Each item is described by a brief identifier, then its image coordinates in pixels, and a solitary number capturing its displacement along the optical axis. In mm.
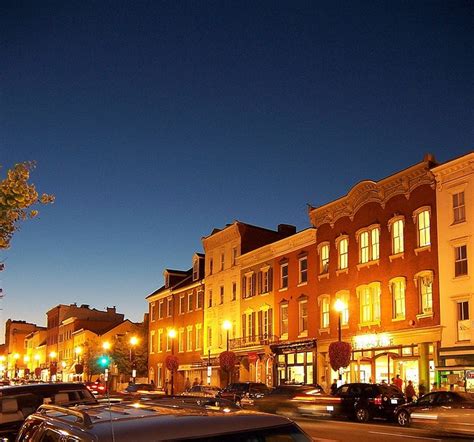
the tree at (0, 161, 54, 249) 13641
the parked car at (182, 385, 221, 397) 39469
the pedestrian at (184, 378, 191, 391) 62519
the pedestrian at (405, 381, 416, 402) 35031
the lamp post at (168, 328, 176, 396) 60812
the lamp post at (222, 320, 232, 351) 53500
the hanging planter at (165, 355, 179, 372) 62656
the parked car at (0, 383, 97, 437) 11445
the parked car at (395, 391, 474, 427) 23859
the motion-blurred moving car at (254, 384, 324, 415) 30312
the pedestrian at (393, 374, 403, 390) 37281
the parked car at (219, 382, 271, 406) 36691
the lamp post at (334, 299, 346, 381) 38291
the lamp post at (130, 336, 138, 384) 63325
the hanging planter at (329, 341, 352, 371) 40406
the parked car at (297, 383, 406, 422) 30750
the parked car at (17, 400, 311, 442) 4065
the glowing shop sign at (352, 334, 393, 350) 39562
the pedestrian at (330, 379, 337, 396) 37325
